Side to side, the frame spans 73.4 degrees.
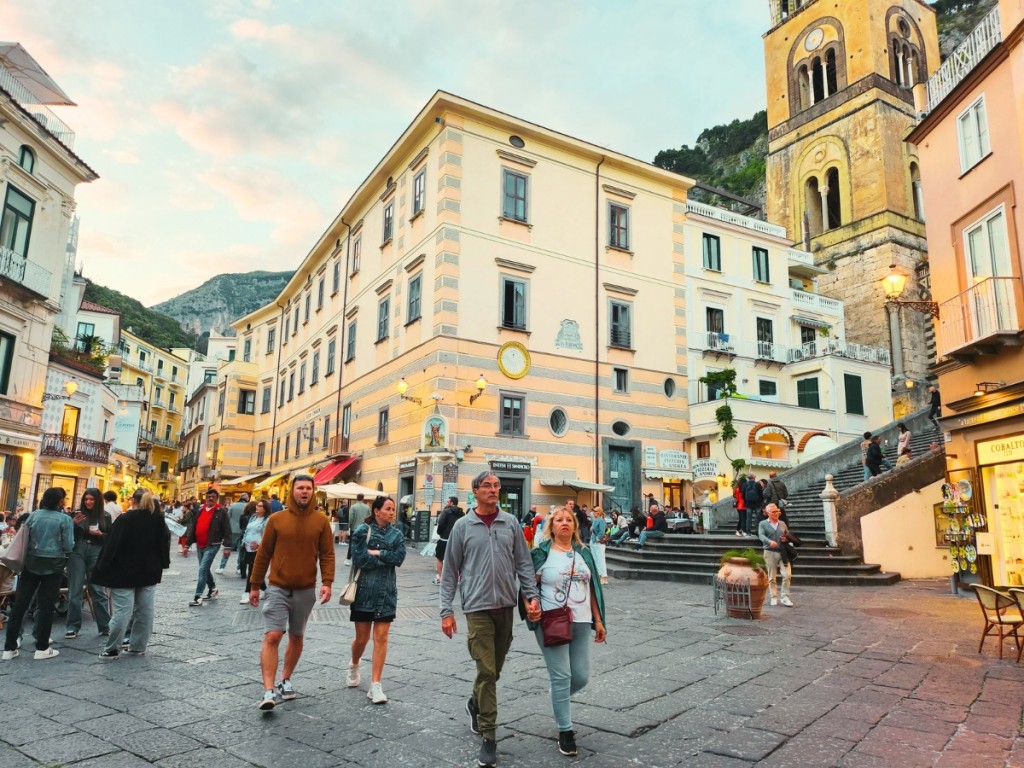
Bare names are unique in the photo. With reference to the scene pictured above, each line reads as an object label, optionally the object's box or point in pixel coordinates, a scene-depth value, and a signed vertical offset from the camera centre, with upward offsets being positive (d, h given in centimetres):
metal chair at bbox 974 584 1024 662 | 718 -88
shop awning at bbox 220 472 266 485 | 3675 +164
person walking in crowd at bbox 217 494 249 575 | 1534 -18
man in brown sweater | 538 -45
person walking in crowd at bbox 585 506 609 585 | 1753 -35
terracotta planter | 992 -101
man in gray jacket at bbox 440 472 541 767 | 452 -45
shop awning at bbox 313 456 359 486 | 2639 +156
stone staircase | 1422 -70
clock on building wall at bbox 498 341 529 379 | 2325 +517
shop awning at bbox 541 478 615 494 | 2297 +98
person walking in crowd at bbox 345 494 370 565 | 1633 -1
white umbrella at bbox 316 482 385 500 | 1976 +61
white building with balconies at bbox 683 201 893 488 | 2658 +699
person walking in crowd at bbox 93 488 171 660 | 692 -61
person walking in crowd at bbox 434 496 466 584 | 1343 -11
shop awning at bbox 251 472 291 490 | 3265 +139
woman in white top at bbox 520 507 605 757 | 447 -56
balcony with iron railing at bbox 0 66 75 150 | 2305 +1349
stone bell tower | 4106 +2294
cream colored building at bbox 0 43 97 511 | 2008 +743
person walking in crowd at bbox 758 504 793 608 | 1165 -44
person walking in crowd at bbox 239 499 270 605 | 1208 -45
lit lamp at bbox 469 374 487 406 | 2156 +391
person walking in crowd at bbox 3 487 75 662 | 699 -64
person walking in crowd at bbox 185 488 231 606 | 1107 -47
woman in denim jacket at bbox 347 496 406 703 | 566 -56
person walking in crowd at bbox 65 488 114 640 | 803 -60
